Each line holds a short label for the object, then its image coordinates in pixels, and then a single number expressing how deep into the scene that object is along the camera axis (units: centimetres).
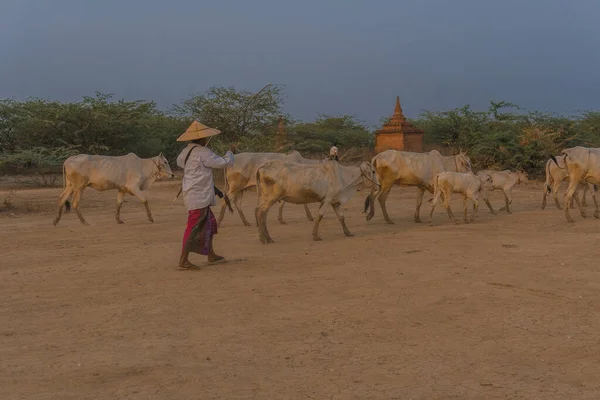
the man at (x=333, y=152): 1261
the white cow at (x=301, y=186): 933
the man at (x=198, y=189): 736
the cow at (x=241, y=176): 1169
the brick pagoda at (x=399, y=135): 2669
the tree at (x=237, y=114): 2412
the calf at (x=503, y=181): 1380
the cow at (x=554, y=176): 1307
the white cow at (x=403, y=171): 1165
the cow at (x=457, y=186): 1119
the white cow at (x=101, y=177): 1206
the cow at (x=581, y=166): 1095
